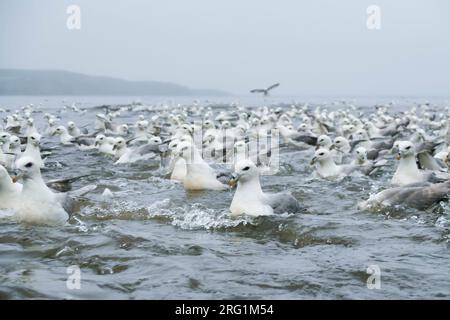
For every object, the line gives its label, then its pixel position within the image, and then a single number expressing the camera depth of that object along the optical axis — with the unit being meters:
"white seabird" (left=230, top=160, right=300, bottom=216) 9.41
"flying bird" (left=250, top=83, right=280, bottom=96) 51.51
